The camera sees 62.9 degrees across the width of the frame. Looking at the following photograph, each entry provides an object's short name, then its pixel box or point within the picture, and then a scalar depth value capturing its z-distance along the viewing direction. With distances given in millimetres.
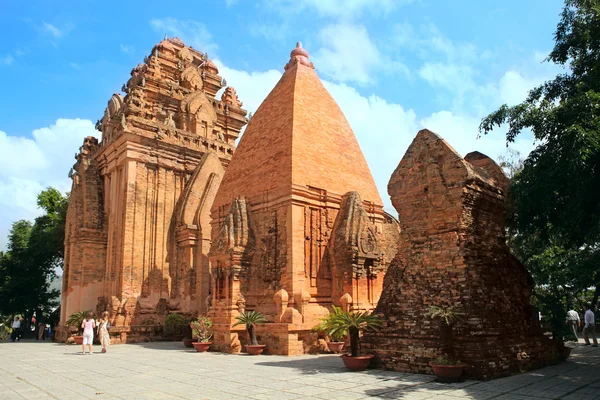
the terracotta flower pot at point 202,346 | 14947
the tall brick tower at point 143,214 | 21062
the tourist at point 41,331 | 26906
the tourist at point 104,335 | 16134
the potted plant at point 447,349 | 8336
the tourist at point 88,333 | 15500
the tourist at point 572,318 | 15289
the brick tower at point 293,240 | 14391
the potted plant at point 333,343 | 13583
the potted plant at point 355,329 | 9844
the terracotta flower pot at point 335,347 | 13945
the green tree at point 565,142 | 8789
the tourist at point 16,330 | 24575
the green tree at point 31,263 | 30625
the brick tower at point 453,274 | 8969
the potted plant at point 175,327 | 20141
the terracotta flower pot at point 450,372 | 8312
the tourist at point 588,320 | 15449
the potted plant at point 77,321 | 20391
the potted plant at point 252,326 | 13656
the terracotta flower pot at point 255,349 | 13617
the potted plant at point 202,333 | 15000
